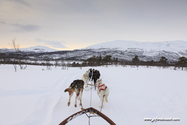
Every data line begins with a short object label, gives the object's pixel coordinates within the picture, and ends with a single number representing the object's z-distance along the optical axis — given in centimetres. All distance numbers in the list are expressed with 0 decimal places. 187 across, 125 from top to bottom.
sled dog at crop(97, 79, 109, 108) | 361
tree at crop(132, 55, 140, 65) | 4939
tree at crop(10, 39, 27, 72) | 1725
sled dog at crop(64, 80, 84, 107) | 365
